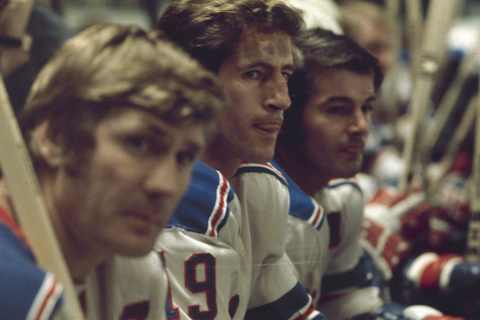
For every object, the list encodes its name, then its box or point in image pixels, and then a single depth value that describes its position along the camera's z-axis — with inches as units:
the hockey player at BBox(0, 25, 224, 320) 88.0
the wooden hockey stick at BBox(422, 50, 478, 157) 164.4
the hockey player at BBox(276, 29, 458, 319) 118.6
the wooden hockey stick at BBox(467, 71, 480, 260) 142.2
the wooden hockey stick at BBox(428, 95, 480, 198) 168.5
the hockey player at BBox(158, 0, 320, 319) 104.8
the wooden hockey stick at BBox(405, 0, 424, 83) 161.5
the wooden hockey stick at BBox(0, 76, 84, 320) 86.8
